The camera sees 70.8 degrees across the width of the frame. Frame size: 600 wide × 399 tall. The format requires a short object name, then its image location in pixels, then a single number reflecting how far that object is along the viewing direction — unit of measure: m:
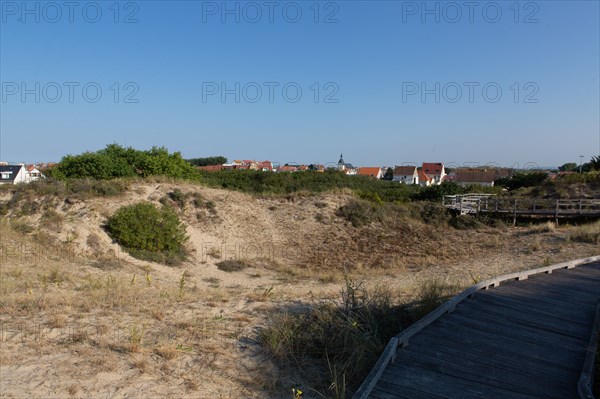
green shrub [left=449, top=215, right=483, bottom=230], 25.25
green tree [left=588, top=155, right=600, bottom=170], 38.52
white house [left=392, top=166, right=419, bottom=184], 80.38
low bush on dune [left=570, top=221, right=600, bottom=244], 18.60
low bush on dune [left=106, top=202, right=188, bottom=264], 16.09
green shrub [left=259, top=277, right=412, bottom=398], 4.70
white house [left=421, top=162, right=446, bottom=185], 86.06
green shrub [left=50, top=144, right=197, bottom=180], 25.14
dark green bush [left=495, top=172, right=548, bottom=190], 39.00
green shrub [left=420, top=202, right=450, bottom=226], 25.98
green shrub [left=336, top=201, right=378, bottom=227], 25.23
